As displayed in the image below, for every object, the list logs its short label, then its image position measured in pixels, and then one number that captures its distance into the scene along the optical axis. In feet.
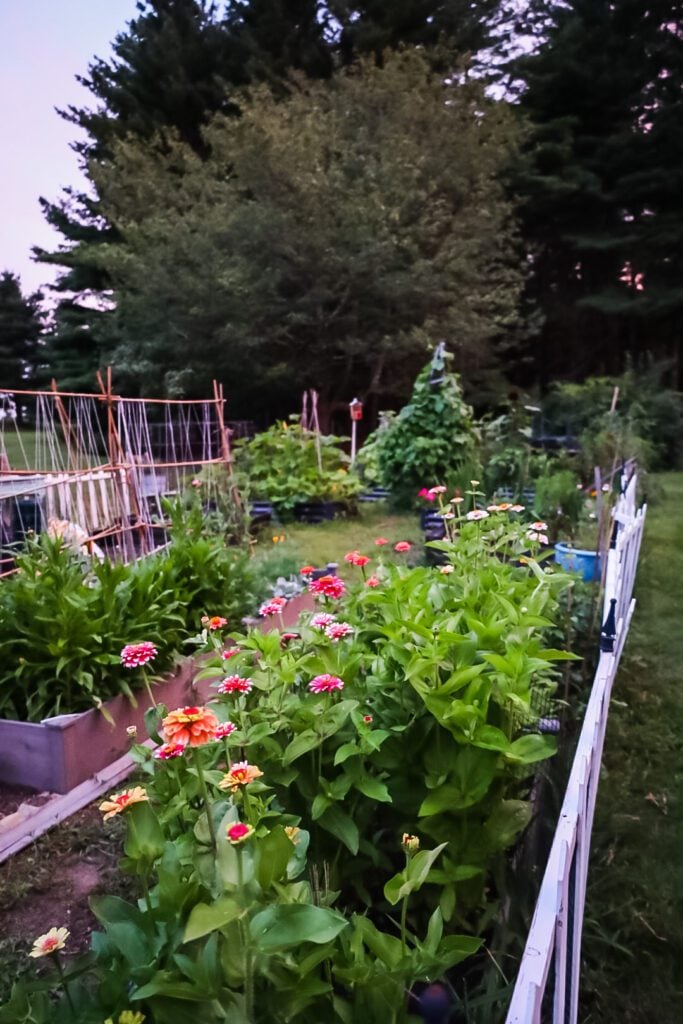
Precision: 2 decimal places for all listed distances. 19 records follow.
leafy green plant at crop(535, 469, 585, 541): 11.87
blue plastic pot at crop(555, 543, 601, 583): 10.31
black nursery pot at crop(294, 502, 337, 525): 21.69
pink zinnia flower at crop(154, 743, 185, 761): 3.14
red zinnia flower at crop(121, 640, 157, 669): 3.82
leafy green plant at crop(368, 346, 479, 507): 20.75
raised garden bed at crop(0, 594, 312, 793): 6.97
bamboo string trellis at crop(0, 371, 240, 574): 12.98
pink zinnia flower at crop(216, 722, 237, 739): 3.29
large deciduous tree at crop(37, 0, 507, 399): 44.39
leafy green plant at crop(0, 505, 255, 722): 7.29
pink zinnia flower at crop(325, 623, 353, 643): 4.28
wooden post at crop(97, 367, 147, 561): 13.23
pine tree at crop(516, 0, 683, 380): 44.45
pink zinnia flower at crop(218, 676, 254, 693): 3.77
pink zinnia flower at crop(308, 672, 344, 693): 3.79
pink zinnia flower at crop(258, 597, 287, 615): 4.84
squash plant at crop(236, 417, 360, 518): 21.84
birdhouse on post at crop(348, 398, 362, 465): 26.55
